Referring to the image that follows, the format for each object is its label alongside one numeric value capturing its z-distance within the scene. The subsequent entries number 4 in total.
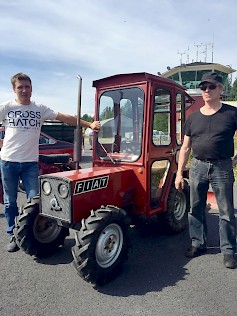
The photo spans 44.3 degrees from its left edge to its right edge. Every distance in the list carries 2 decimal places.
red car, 7.31
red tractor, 2.93
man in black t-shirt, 3.12
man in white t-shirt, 3.53
